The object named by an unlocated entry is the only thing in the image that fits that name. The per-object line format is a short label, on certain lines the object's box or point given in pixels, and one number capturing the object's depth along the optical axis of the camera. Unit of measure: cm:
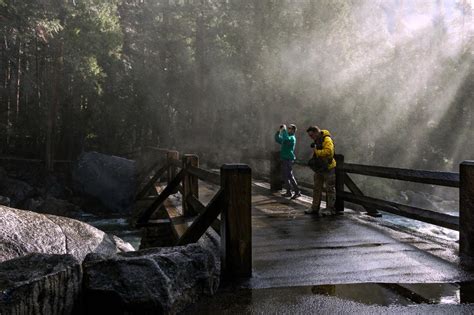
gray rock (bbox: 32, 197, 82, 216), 1852
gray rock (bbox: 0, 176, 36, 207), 2013
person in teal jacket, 1093
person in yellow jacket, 791
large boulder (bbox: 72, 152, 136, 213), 2009
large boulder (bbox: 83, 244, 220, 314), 330
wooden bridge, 436
